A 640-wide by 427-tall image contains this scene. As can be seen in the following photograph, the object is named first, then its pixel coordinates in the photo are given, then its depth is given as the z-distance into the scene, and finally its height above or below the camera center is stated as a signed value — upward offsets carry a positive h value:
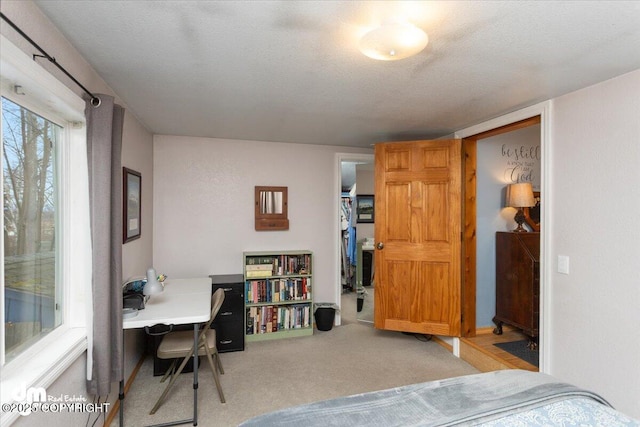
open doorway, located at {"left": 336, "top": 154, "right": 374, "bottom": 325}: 5.84 -0.23
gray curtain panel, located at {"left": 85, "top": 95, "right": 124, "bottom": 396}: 1.76 -0.14
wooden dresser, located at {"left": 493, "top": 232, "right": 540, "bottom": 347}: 3.16 -0.67
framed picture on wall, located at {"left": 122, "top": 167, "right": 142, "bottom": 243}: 2.58 +0.09
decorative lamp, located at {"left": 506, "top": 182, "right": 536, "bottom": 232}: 3.37 +0.20
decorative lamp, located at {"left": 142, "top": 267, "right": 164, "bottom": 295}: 2.22 -0.48
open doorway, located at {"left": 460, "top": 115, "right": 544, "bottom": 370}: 3.21 -0.33
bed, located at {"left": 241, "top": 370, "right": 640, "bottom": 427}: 1.21 -0.75
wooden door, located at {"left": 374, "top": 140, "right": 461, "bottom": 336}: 3.34 -0.22
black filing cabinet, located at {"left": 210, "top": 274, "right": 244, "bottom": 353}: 3.37 -1.07
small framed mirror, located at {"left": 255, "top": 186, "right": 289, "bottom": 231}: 3.93 +0.08
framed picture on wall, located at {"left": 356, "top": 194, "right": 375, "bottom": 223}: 6.18 +0.11
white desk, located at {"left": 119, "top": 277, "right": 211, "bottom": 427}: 2.04 -0.64
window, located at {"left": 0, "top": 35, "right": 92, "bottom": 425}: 1.34 -0.07
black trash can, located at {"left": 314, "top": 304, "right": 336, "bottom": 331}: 3.97 -1.22
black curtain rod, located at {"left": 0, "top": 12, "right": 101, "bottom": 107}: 1.11 +0.63
